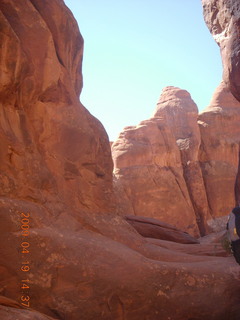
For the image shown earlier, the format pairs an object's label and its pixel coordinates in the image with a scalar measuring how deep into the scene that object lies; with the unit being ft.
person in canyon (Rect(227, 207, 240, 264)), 17.24
